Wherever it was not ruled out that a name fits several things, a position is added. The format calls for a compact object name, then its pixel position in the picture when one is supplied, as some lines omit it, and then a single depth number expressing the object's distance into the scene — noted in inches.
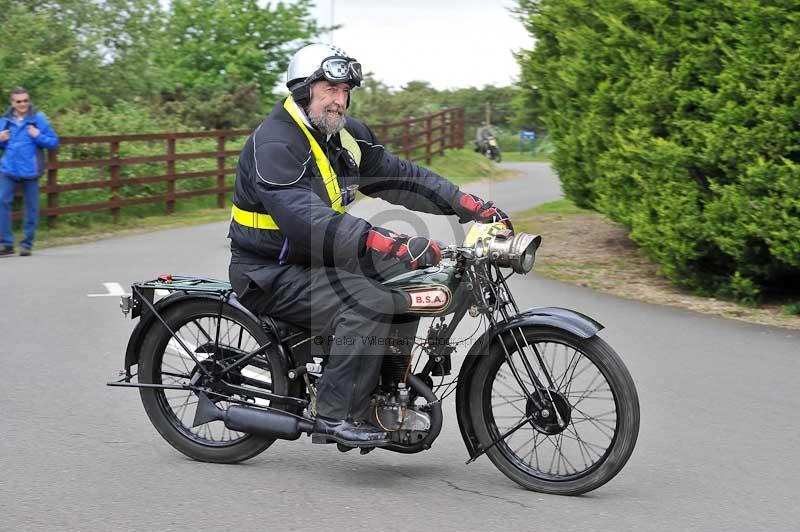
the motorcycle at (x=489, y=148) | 1498.5
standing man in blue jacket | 552.4
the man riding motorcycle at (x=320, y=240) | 206.1
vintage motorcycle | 205.5
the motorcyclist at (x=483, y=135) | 1505.9
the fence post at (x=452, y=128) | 1336.5
